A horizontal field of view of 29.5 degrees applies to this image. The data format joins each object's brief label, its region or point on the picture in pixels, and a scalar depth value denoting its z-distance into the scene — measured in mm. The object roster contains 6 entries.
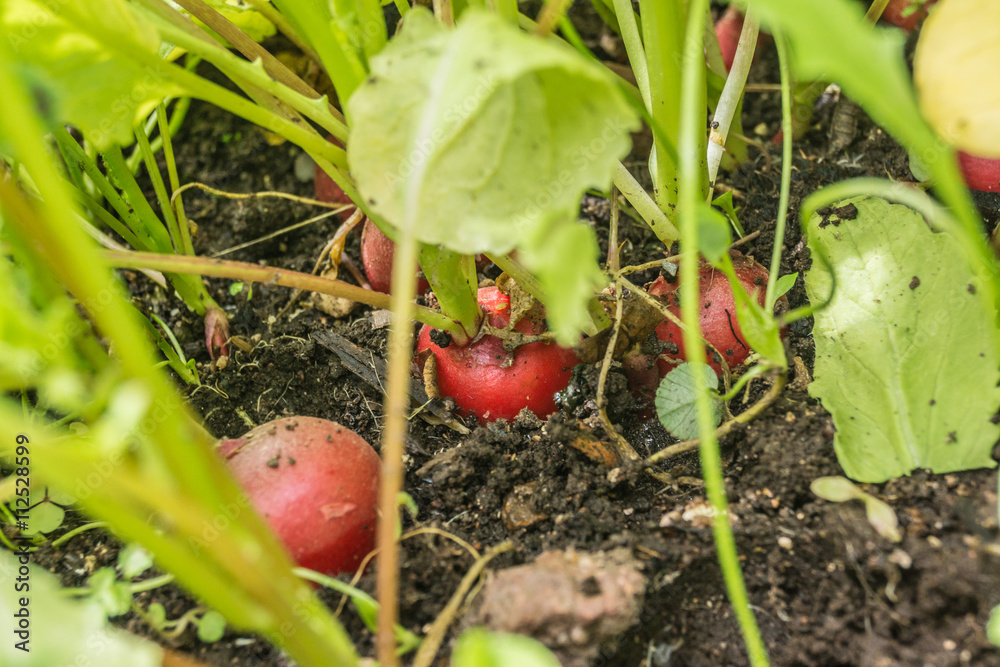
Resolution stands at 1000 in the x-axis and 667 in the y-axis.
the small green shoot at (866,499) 329
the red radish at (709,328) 378
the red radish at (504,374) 378
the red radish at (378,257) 415
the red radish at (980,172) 384
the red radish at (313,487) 341
